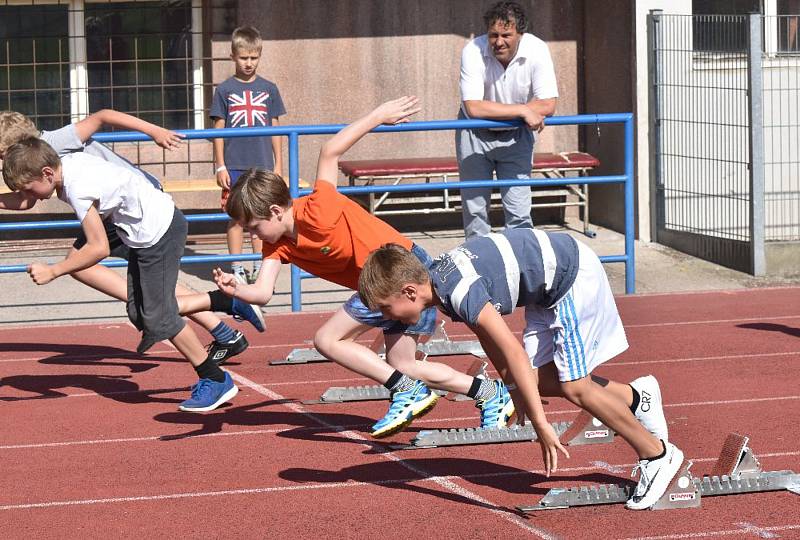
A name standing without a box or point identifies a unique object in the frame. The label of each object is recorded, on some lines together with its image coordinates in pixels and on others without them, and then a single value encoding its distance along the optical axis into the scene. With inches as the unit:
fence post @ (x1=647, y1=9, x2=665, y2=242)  788.5
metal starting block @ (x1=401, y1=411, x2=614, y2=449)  389.0
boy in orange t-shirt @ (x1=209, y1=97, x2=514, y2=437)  365.5
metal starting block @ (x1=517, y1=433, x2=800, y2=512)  328.8
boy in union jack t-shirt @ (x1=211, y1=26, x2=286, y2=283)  655.6
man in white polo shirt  579.6
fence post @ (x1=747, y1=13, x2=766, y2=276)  703.1
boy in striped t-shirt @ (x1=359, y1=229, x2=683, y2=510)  305.3
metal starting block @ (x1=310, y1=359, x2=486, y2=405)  459.7
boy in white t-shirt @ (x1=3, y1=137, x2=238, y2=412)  423.0
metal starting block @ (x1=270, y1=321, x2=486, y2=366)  529.2
